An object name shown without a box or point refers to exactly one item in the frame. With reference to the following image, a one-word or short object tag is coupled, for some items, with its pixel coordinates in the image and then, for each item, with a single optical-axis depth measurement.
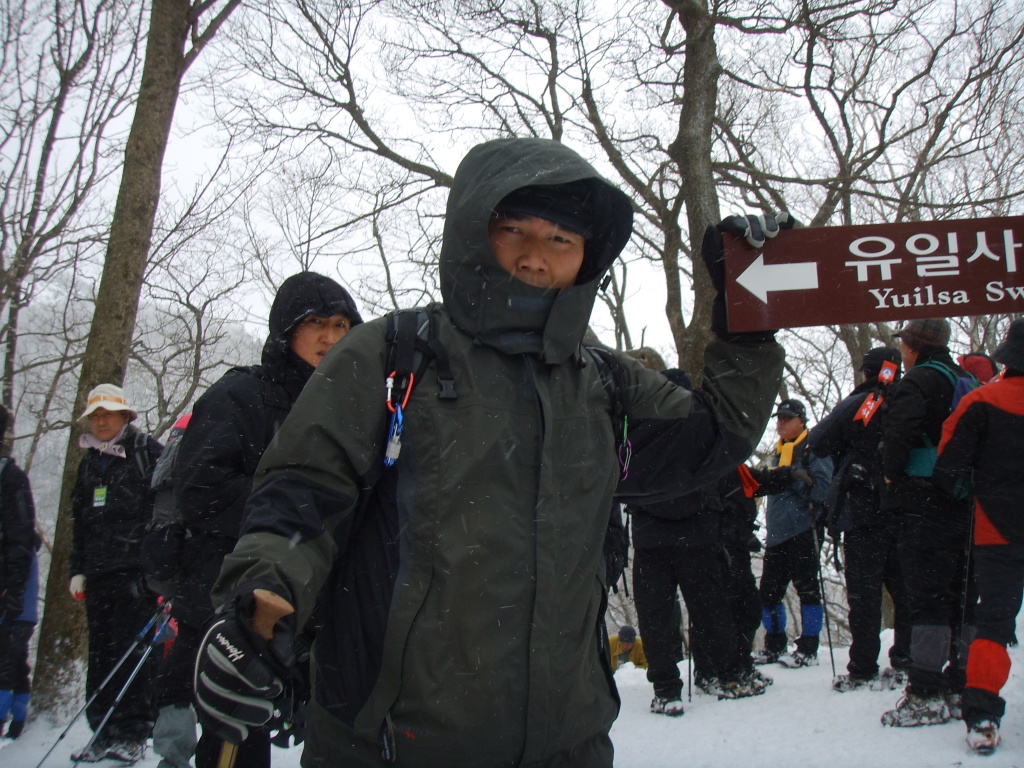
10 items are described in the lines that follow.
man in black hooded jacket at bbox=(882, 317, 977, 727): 4.08
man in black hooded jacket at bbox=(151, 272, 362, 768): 3.21
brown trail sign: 2.48
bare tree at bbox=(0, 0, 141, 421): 9.75
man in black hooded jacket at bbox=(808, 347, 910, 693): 5.02
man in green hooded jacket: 1.53
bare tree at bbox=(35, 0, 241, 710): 5.61
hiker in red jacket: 3.61
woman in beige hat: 4.31
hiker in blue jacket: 5.95
